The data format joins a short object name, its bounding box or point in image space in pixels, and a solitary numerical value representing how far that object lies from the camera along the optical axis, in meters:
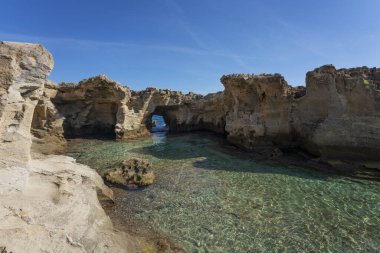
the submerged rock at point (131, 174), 10.78
